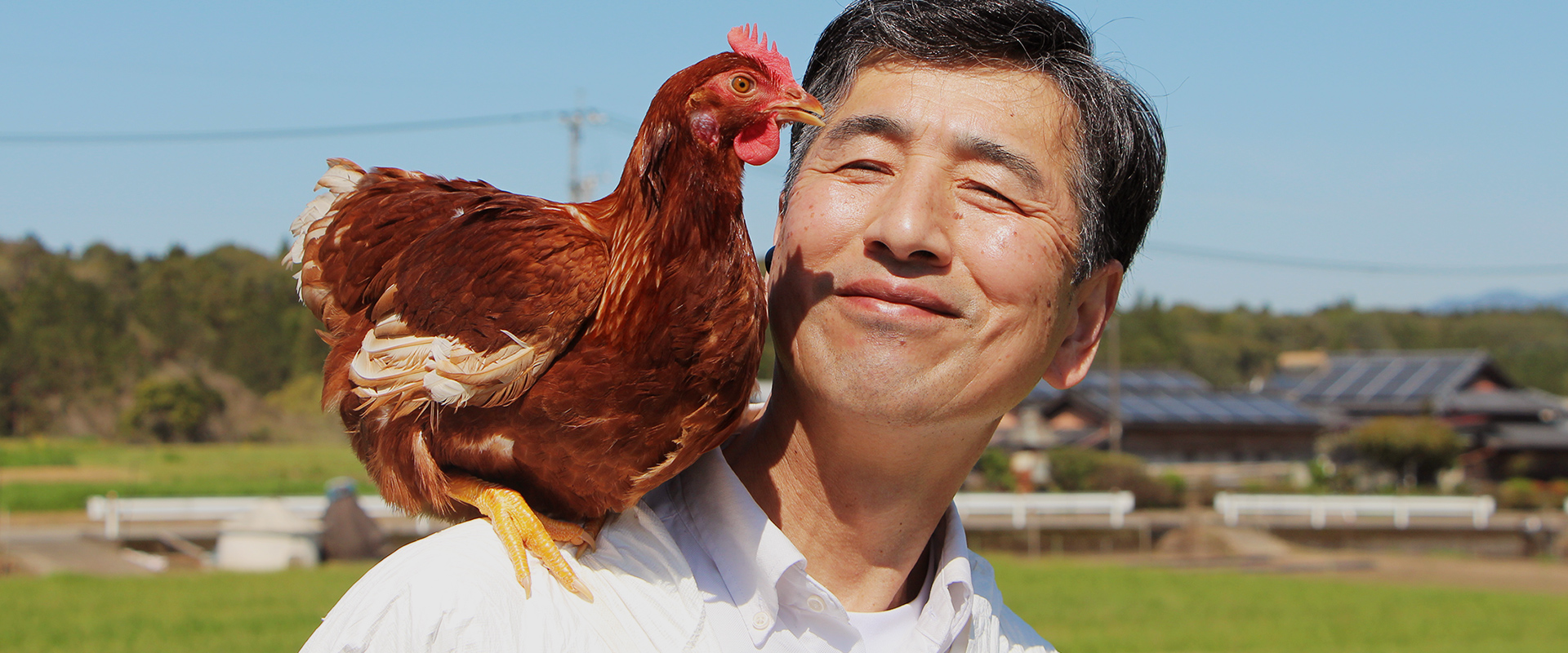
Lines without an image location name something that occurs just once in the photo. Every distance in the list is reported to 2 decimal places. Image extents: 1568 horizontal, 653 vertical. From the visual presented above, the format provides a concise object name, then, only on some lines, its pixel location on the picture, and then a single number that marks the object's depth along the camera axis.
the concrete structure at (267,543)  17.38
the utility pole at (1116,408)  39.00
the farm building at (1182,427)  41.47
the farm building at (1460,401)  44.28
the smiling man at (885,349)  1.65
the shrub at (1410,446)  38.66
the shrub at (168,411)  41.81
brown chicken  1.71
